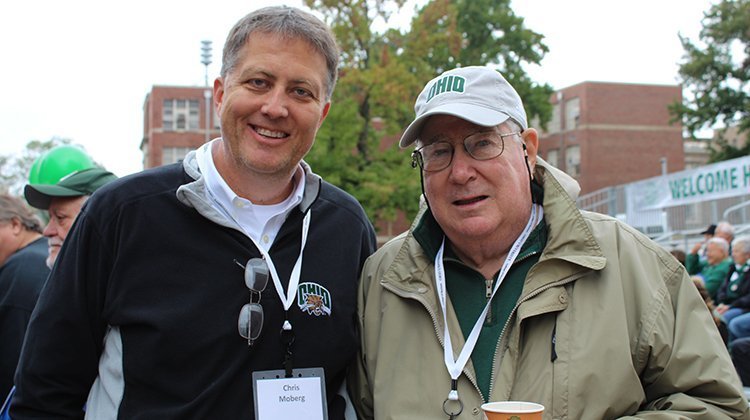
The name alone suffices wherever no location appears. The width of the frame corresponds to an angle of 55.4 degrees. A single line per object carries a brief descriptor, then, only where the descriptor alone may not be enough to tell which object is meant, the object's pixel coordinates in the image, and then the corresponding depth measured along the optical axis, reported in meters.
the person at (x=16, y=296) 4.20
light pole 40.78
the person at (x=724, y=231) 11.63
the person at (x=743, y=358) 5.93
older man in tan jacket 2.44
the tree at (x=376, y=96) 22.80
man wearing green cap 4.27
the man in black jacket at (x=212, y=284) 2.62
